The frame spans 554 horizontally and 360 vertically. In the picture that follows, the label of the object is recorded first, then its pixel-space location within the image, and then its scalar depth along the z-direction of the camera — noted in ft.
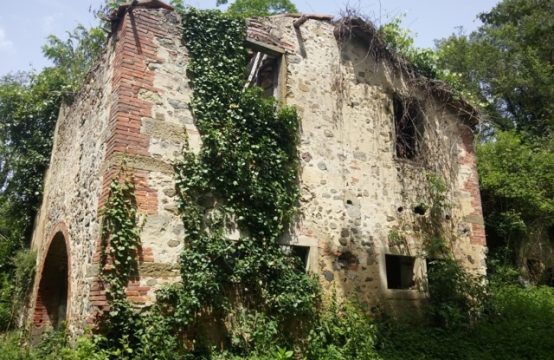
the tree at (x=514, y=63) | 56.95
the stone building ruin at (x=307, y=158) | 20.74
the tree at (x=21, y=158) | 35.86
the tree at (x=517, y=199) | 40.16
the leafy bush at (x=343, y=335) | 21.50
